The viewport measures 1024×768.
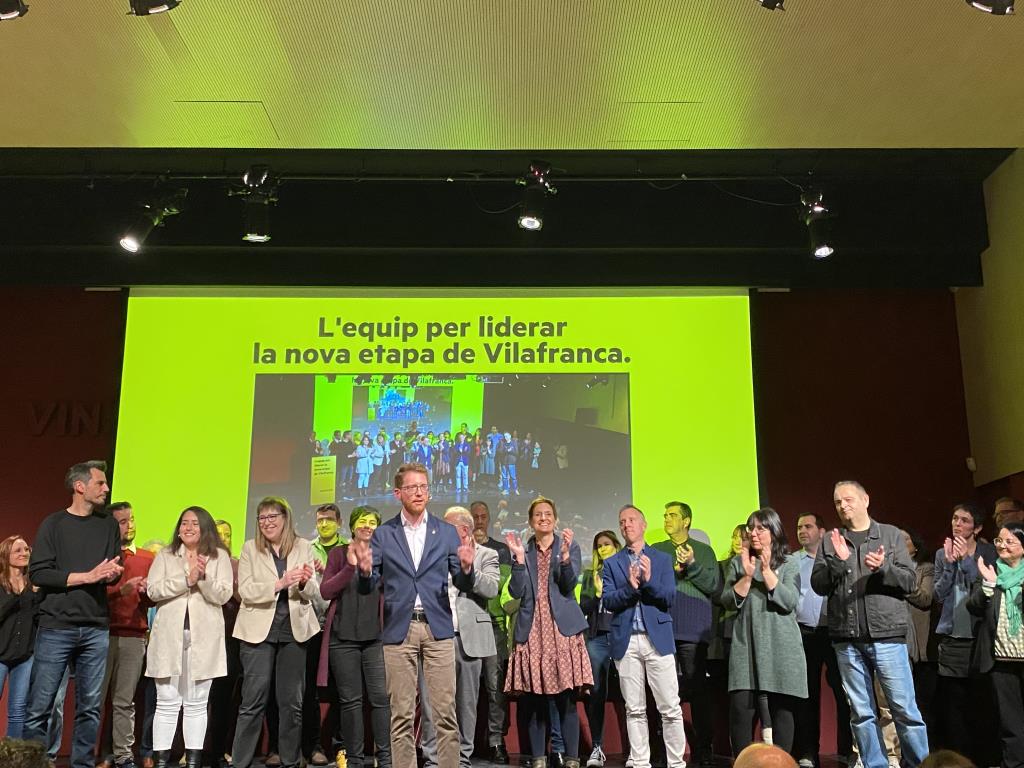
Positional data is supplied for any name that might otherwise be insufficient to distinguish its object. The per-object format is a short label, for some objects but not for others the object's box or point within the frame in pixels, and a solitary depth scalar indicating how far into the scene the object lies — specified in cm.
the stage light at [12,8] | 464
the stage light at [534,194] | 679
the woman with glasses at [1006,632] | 491
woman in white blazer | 500
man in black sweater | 473
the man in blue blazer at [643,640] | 508
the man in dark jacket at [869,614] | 446
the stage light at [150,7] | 458
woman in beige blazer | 487
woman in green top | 506
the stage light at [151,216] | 672
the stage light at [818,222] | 687
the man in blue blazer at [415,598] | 421
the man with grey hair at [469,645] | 521
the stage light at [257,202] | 673
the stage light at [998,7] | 445
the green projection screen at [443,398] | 696
